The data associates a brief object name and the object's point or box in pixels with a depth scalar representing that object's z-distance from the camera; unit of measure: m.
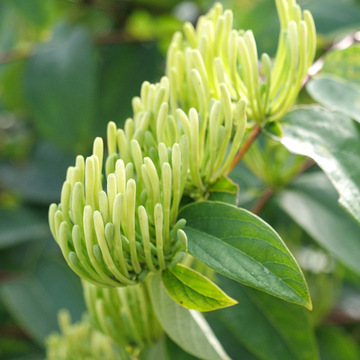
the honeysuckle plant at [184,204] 0.44
